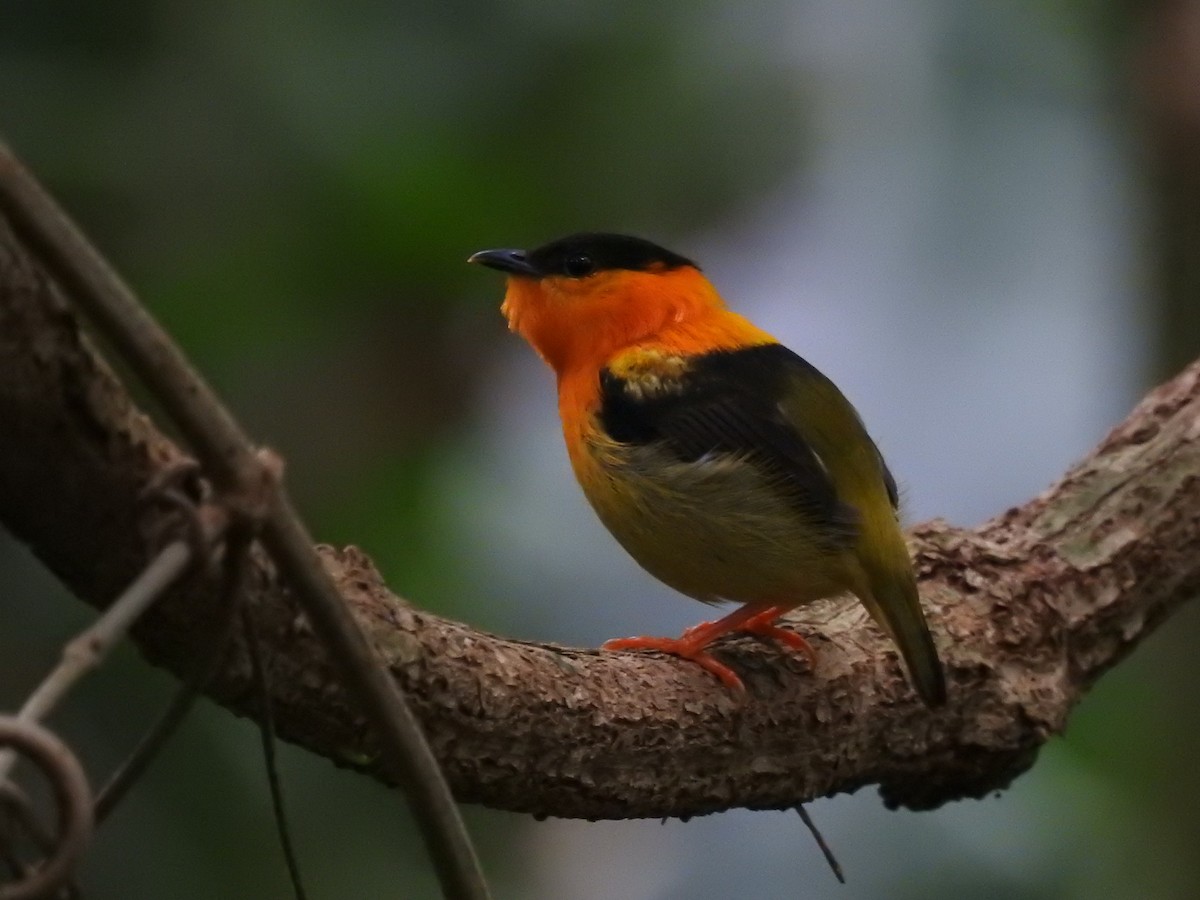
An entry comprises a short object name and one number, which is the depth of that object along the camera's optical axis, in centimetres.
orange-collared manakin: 335
